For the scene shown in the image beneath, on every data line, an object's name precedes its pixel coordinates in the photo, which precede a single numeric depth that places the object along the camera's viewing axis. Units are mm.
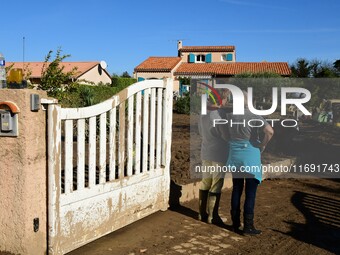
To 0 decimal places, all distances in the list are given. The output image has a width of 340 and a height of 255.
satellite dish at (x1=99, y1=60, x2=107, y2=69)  48834
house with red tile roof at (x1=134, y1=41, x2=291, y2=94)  47656
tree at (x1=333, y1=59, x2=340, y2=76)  39116
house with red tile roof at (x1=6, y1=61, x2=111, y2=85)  45750
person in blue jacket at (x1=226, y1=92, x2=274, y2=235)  5375
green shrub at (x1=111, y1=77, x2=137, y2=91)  41653
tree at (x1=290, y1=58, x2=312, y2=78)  39344
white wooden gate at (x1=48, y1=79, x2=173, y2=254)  4246
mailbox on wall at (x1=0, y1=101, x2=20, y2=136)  3963
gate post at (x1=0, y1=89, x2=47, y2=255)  3982
